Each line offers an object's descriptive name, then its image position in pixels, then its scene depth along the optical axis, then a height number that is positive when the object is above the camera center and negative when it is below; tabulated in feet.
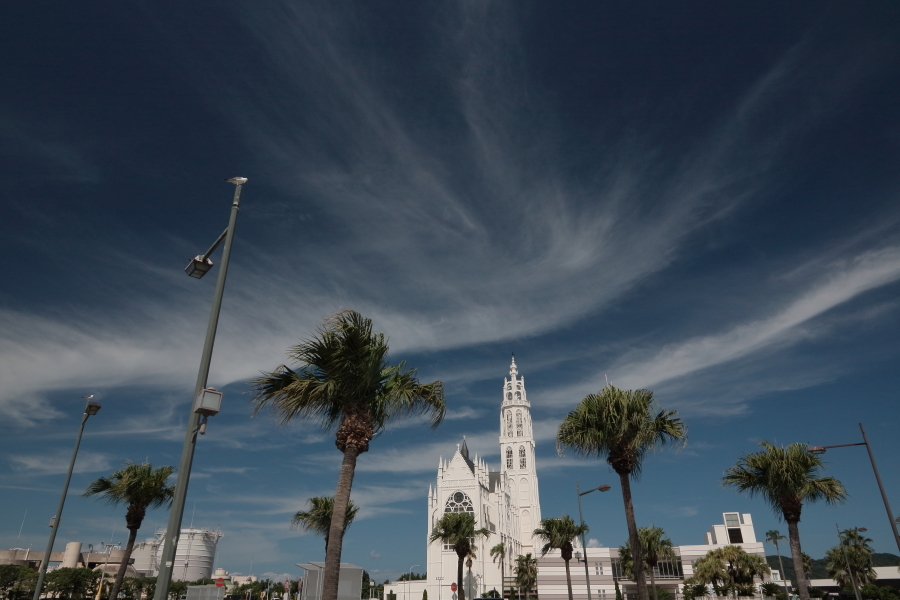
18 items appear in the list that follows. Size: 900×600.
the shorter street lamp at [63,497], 69.46 +7.27
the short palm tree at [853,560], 204.44 -3.16
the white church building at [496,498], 320.70 +34.57
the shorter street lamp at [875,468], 67.50 +9.82
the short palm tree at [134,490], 90.43 +10.45
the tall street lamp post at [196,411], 29.25 +7.83
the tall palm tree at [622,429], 70.69 +14.93
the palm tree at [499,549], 246.68 +2.45
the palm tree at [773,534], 356.77 +10.68
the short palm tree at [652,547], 163.12 +1.64
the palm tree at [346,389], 51.49 +14.89
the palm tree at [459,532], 158.92 +6.19
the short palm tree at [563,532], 166.49 +6.11
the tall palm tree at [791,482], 82.38 +9.70
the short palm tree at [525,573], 239.30 -7.48
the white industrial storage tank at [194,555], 599.98 +2.96
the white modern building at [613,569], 279.69 -7.62
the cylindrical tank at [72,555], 443.73 +3.19
